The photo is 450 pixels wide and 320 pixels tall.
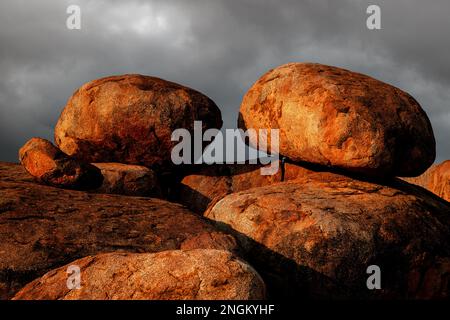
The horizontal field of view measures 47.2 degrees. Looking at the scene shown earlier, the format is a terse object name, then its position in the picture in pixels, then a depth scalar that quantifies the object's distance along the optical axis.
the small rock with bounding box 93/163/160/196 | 7.02
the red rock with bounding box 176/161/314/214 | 7.89
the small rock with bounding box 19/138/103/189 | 6.47
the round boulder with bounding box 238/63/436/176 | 6.23
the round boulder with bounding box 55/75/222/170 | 7.41
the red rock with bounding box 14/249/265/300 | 3.51
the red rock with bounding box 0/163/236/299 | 4.56
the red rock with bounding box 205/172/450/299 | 5.55
